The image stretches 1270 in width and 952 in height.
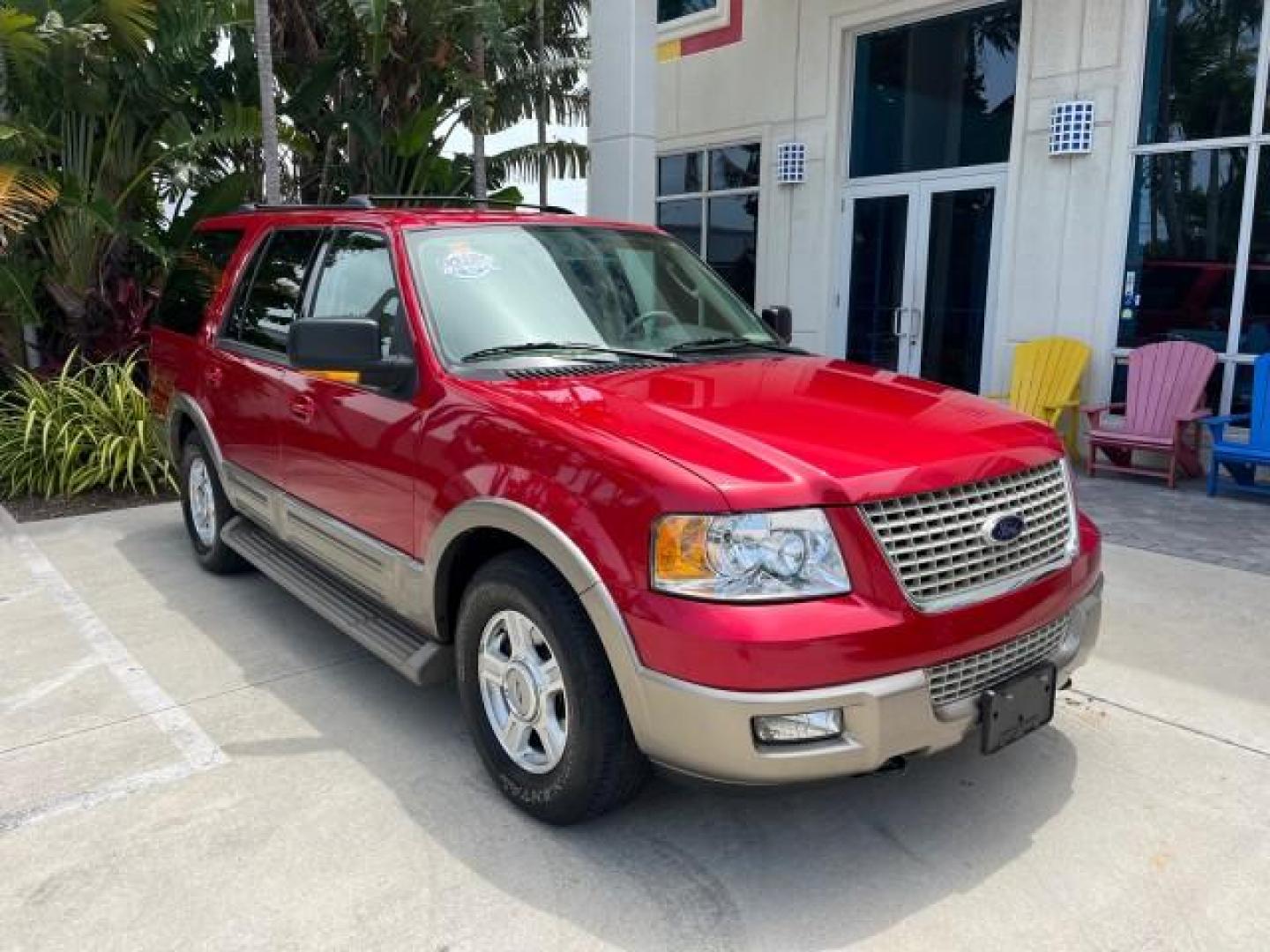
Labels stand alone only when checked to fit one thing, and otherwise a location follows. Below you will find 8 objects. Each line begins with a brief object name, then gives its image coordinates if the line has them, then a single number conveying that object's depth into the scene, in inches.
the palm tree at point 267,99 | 337.4
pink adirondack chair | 297.4
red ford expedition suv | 98.8
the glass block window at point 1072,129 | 327.0
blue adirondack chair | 271.1
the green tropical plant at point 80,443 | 295.6
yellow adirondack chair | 330.3
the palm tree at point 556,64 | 533.6
